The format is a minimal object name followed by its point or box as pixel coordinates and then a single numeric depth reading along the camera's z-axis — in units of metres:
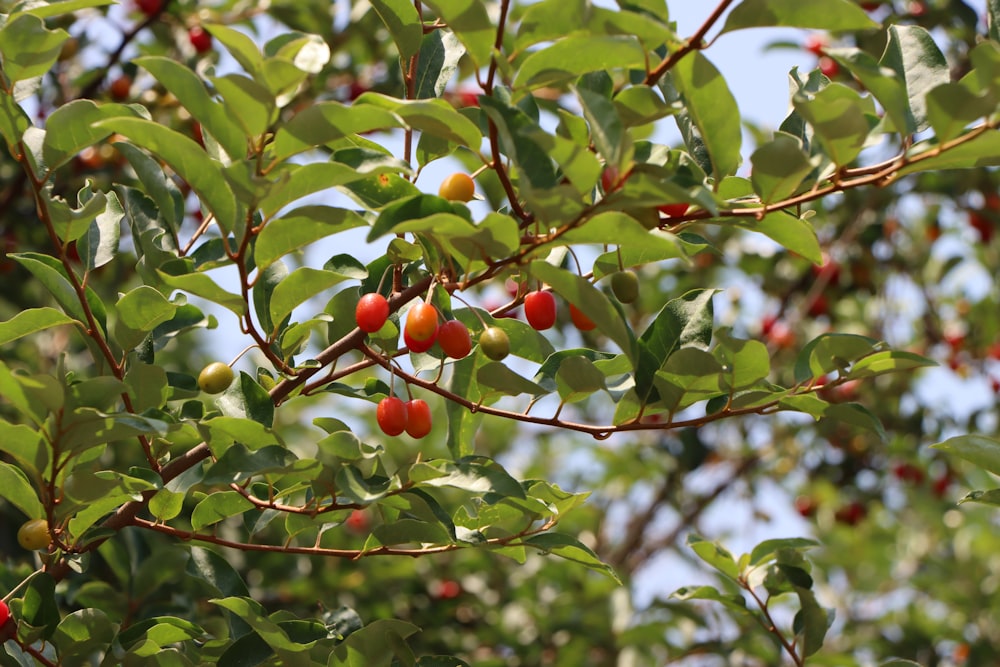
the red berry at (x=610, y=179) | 2.50
